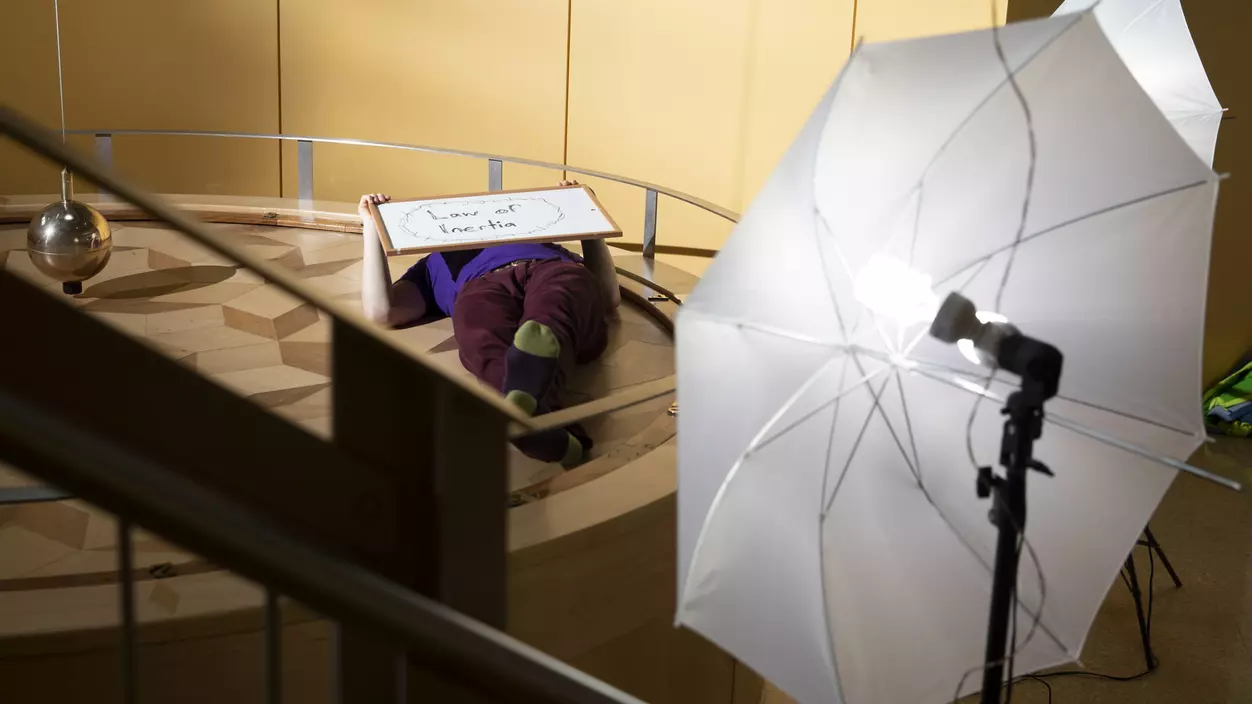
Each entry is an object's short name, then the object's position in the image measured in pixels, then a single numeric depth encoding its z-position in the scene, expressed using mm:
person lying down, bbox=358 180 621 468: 2938
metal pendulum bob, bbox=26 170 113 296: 2803
